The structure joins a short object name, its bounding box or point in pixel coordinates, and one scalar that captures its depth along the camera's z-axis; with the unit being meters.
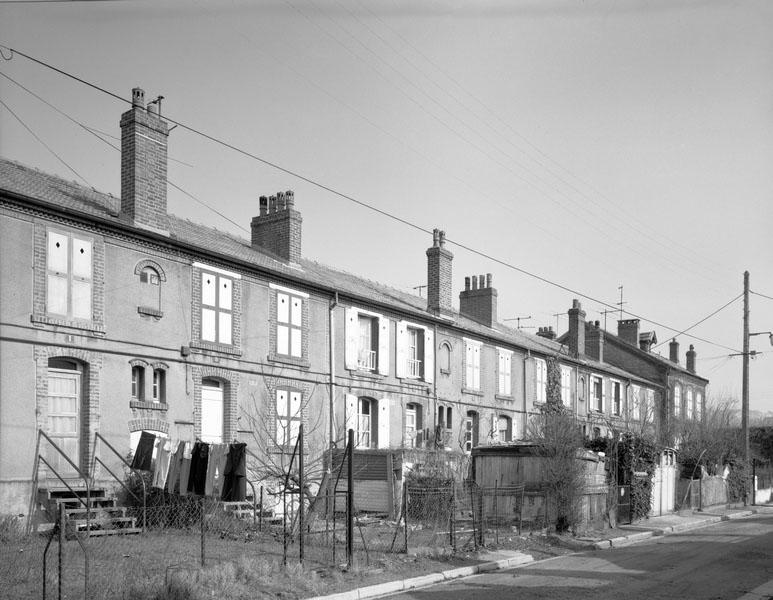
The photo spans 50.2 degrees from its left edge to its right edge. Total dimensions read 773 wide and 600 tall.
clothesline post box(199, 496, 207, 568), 13.17
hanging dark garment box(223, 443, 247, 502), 16.73
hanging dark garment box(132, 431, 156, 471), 18.45
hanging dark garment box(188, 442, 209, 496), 16.89
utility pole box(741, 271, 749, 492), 38.19
